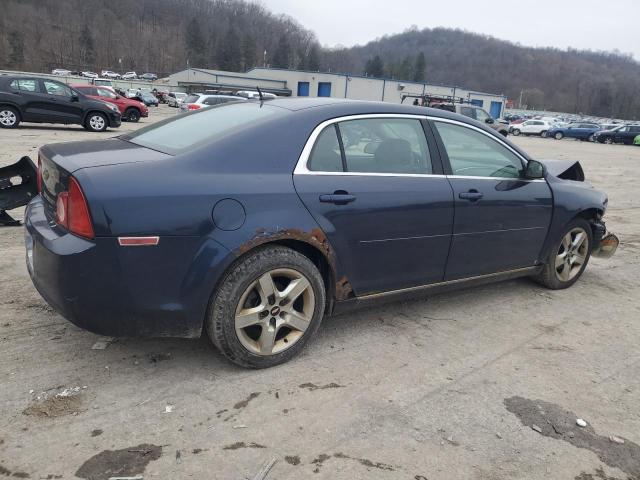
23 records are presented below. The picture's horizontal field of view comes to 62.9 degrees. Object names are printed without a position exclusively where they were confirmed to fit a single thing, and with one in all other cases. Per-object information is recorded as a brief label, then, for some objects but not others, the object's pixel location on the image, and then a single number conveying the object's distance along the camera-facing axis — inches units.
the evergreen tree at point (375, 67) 4950.8
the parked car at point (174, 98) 2010.8
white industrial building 2564.0
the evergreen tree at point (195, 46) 5049.2
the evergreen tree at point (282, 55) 5216.5
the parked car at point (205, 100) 987.3
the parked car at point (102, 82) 2279.5
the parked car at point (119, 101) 922.7
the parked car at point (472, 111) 829.8
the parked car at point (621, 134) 1445.6
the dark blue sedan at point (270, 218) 105.5
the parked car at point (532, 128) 1669.5
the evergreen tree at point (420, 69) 4894.2
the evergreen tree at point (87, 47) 4653.1
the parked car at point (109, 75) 4058.6
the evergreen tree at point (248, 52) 5049.2
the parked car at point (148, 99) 1860.0
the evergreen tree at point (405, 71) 4933.6
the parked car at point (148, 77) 4183.1
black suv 606.5
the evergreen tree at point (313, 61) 5049.2
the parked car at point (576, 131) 1585.9
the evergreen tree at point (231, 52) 4950.8
